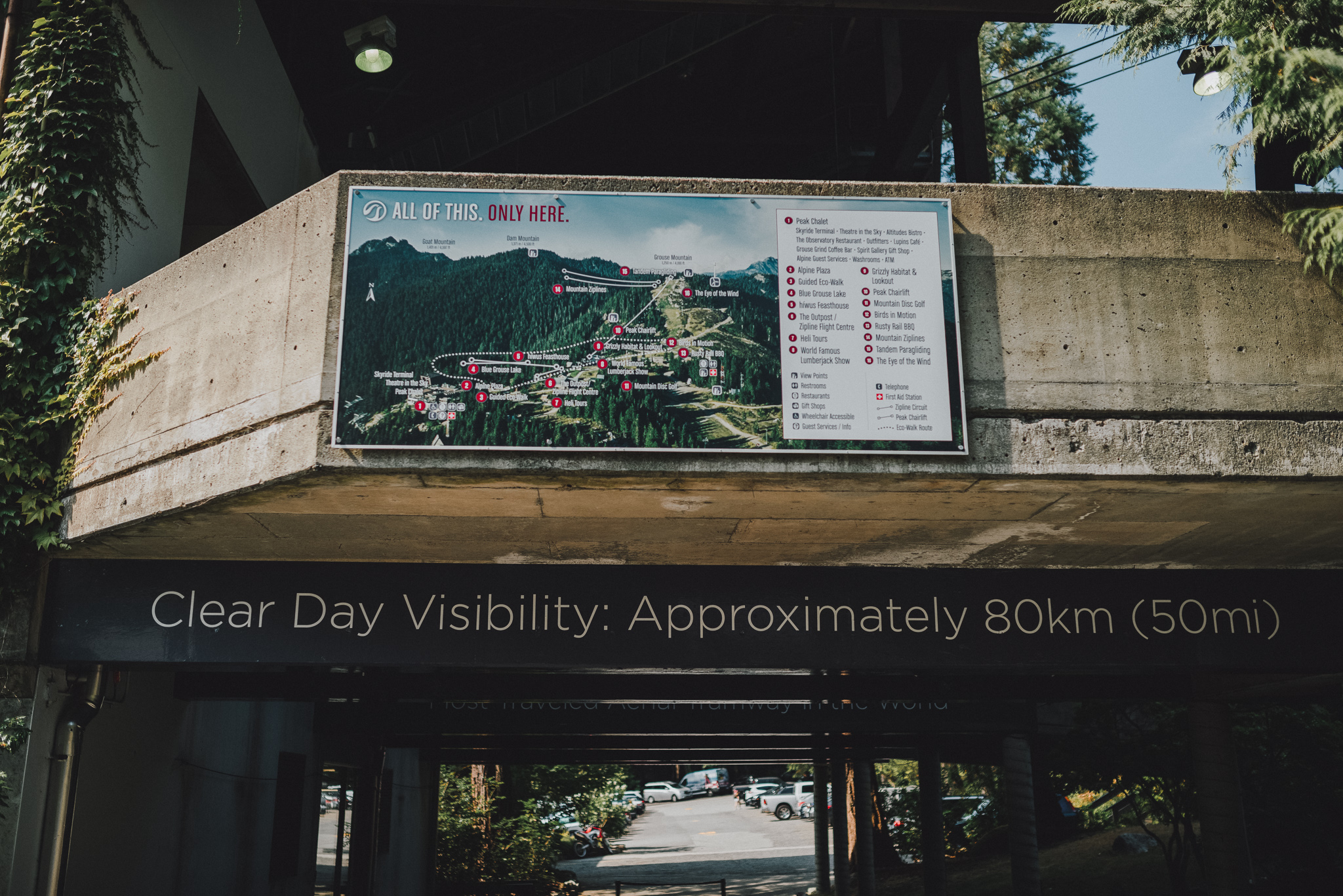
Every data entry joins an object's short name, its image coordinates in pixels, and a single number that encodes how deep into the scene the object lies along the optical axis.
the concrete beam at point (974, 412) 5.30
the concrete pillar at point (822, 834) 22.91
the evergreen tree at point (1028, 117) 20.73
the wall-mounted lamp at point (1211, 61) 5.83
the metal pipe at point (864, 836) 18.84
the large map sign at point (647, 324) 5.23
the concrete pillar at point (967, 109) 10.89
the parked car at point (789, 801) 41.62
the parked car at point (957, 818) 25.98
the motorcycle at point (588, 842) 30.38
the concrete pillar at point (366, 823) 14.55
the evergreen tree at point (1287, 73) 5.52
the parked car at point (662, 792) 50.03
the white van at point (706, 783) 51.97
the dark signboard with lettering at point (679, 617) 6.57
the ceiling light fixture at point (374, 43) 10.06
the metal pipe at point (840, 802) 20.52
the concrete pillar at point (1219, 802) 10.43
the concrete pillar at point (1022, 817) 14.25
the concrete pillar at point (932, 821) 16.59
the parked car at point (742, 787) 46.22
